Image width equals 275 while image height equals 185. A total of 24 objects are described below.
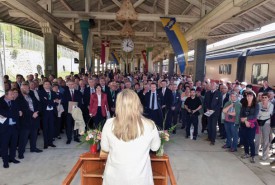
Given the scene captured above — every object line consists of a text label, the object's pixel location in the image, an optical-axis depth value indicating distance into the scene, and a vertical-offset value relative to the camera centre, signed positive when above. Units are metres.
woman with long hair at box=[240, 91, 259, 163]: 4.26 -0.92
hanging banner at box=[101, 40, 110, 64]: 12.67 +2.01
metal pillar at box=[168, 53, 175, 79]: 18.51 +1.44
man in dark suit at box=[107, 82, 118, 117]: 5.63 -0.61
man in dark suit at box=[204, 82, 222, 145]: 5.23 -0.78
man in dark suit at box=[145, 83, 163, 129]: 5.65 -0.87
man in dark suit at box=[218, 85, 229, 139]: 5.52 -0.51
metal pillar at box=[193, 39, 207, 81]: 8.71 +0.95
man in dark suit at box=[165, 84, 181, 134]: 6.25 -1.08
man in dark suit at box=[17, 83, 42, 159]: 4.19 -1.02
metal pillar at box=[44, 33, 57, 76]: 8.45 +1.03
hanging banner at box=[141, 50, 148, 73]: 17.51 +2.01
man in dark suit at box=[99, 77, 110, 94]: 5.79 -0.31
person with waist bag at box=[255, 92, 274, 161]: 4.33 -0.97
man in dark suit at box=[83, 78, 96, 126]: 5.56 -0.50
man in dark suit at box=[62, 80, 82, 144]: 5.19 -0.68
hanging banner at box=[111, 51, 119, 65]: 22.62 +2.69
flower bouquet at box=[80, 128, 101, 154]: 2.82 -0.97
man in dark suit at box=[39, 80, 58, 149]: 4.74 -0.90
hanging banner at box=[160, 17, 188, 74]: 7.51 +1.59
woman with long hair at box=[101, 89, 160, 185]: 1.51 -0.55
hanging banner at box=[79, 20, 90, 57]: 8.66 +2.48
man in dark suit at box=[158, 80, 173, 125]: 5.97 -0.58
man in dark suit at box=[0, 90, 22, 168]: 3.81 -1.06
